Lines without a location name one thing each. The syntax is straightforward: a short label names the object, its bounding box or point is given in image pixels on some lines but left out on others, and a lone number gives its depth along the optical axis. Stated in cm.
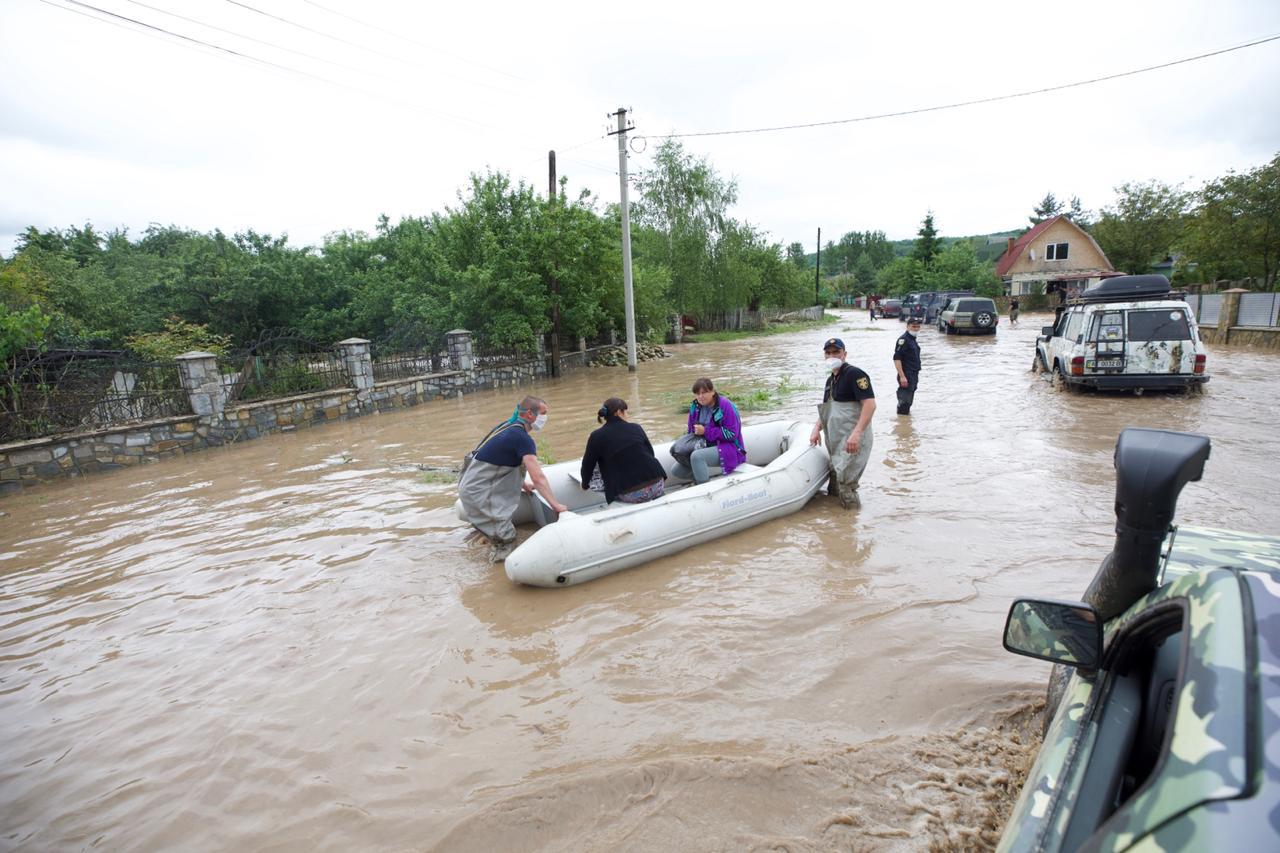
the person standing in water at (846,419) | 605
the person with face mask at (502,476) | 537
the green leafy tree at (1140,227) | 3572
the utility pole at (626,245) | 2005
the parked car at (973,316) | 2534
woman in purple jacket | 627
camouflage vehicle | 103
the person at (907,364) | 978
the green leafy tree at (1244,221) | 1958
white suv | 1027
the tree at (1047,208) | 7331
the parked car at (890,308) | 4553
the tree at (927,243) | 5516
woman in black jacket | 559
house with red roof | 4444
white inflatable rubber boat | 495
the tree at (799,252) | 11194
